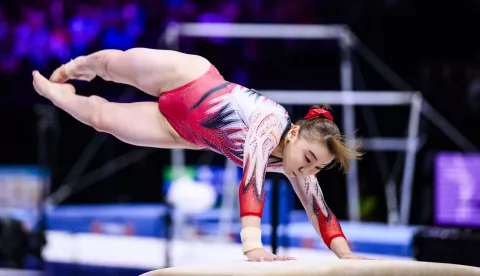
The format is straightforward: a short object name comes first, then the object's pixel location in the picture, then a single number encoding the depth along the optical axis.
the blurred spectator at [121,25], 14.02
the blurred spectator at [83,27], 13.83
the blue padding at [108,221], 11.39
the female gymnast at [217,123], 4.70
